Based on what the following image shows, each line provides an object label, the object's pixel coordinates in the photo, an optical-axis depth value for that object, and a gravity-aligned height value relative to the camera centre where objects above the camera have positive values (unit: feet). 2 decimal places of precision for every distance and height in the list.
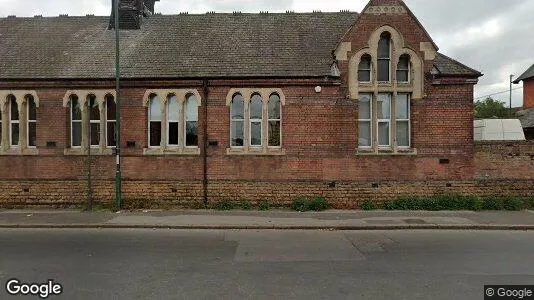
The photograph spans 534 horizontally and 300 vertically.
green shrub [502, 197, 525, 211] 43.16 -6.24
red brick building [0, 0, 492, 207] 44.50 +3.03
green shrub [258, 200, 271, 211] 43.75 -6.44
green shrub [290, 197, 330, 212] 43.32 -6.28
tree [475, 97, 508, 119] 181.16 +19.56
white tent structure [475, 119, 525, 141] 49.88 +2.35
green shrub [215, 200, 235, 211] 43.86 -6.37
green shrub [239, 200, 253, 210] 43.90 -6.36
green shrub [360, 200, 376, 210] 43.80 -6.41
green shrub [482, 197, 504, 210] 43.37 -6.28
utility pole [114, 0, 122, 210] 41.42 +1.75
